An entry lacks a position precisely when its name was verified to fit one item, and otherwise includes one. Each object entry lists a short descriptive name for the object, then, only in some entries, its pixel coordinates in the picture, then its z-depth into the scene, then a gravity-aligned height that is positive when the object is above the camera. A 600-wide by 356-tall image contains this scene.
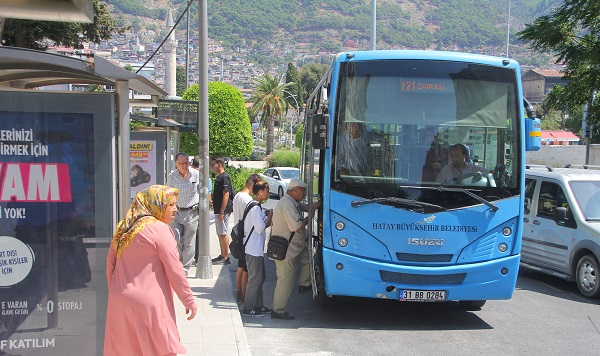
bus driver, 8.26 -0.39
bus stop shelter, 5.12 -0.60
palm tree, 58.09 +2.61
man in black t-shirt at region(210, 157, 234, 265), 11.76 -1.28
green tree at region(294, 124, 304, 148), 51.15 -0.45
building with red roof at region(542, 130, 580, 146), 64.31 -0.09
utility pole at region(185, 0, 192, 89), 34.42 +4.11
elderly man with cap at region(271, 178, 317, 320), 8.63 -1.31
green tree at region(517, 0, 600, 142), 17.77 +2.51
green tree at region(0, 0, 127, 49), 16.47 +2.51
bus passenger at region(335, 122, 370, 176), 8.30 -0.21
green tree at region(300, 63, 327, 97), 123.25 +10.25
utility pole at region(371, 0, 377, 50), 20.89 +3.41
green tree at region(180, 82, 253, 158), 28.52 +0.25
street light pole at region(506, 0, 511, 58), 34.74 +5.88
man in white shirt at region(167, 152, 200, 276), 10.89 -1.26
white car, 30.52 -2.15
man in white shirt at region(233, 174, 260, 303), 9.11 -1.13
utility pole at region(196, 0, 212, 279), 10.20 -0.34
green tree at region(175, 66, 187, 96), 142.29 +11.13
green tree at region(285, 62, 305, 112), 111.88 +8.40
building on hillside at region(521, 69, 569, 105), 133.38 +10.91
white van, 10.45 -1.45
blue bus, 8.16 -0.51
